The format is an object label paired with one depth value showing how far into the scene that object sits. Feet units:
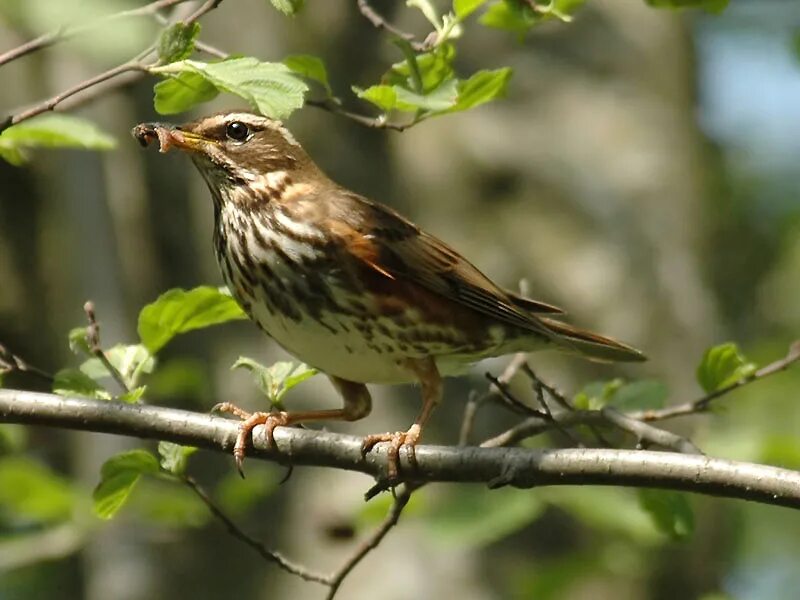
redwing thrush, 29.91
